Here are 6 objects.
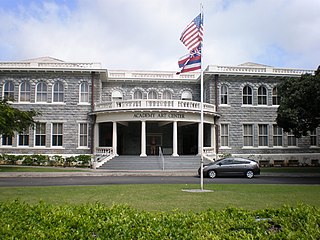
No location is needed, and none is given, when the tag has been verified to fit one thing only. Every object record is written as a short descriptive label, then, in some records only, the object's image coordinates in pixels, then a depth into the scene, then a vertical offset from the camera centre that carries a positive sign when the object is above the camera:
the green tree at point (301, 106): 23.34 +2.43
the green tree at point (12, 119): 23.12 +1.45
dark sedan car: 23.06 -1.94
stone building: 32.12 +2.88
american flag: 16.21 +5.18
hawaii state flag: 16.22 +3.78
